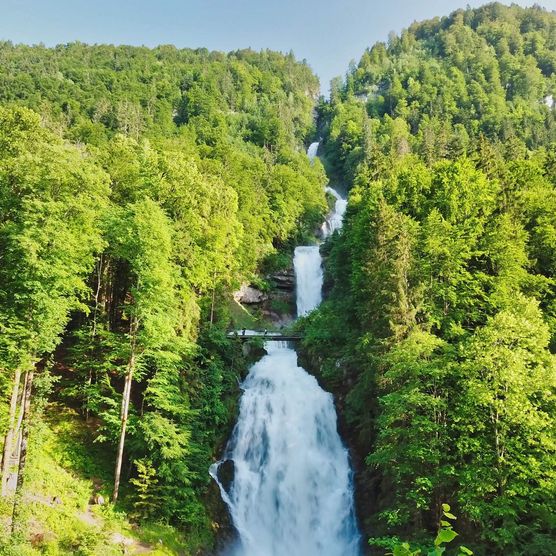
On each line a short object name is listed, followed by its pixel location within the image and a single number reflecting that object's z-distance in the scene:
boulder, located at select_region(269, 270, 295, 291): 54.75
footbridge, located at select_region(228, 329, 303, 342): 37.44
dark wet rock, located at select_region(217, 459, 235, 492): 27.09
